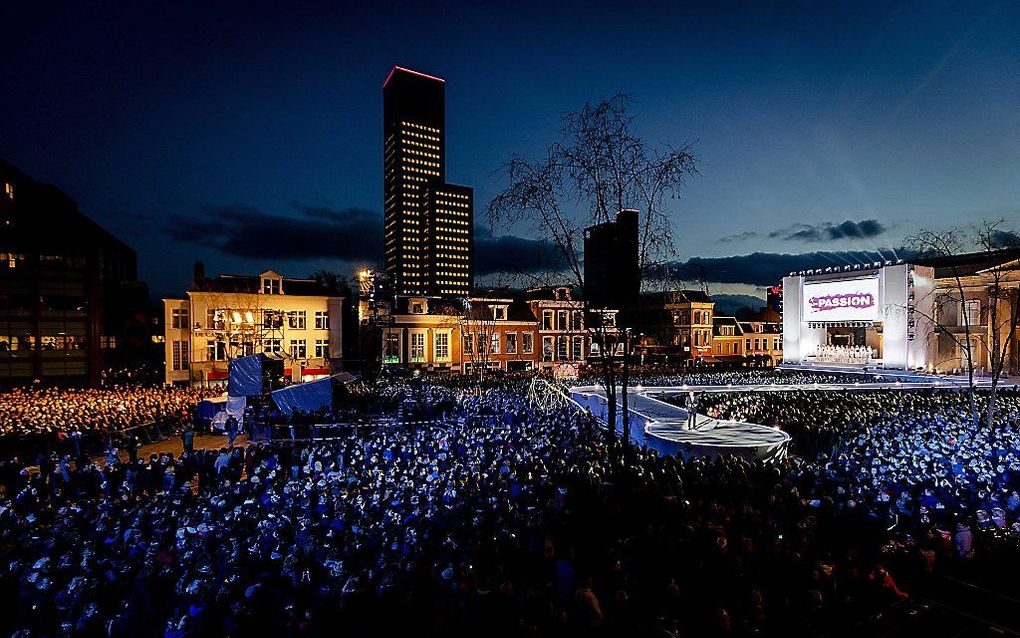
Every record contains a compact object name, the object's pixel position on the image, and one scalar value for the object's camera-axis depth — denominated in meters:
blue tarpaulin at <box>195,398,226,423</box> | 24.59
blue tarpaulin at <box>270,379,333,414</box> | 23.00
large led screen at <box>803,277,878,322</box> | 48.84
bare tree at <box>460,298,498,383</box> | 50.91
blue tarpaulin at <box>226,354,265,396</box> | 23.61
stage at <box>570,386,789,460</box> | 15.42
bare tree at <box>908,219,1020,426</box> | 45.03
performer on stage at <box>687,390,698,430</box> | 18.33
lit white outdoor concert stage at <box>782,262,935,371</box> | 46.97
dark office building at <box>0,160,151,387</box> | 46.34
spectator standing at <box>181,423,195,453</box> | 16.95
